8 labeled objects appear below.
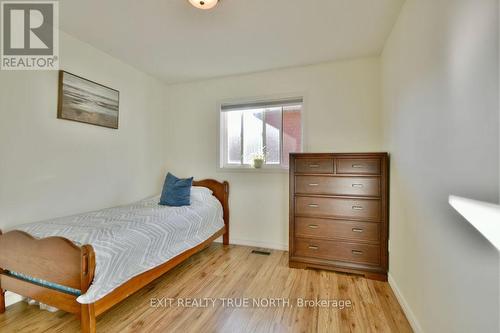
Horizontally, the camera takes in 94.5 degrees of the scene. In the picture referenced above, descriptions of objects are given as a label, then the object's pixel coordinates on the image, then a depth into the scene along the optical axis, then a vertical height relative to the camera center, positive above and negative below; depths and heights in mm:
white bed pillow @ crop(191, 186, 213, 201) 2949 -343
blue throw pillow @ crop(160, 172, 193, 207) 2717 -304
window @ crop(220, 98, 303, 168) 3115 +507
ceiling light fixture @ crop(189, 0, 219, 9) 1757 +1262
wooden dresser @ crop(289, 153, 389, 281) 2287 -455
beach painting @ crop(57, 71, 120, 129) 2240 +697
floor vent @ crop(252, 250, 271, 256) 2908 -1085
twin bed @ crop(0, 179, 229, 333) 1410 -633
